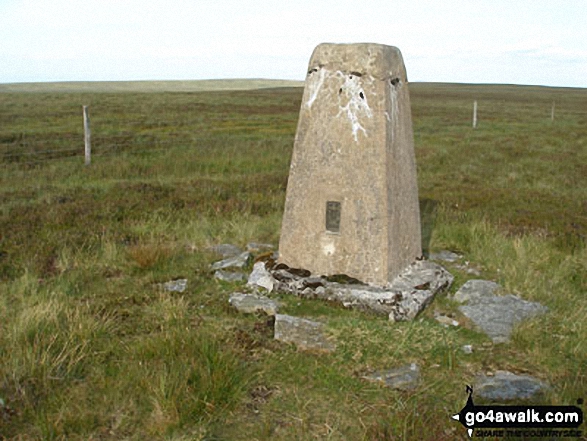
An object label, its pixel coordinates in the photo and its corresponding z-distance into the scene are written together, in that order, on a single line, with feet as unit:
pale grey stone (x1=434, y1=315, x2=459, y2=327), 13.80
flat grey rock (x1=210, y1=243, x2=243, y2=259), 19.58
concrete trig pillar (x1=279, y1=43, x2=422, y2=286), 14.43
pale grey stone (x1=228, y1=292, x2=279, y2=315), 14.42
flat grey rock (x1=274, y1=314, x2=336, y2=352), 12.39
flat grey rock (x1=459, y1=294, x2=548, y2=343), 13.26
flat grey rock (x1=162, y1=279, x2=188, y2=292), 16.07
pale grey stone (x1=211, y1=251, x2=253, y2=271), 17.88
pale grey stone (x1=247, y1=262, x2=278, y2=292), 15.74
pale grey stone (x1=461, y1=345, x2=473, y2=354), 12.22
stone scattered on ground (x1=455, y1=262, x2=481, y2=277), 17.49
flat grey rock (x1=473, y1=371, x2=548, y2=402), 10.19
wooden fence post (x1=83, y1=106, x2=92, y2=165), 40.75
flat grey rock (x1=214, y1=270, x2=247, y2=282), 16.71
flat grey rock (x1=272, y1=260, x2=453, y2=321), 13.98
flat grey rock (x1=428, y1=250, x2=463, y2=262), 18.87
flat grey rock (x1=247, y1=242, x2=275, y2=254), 19.83
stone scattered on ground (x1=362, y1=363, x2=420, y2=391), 10.76
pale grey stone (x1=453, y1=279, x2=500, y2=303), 15.26
